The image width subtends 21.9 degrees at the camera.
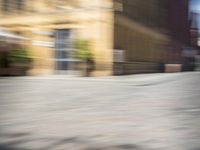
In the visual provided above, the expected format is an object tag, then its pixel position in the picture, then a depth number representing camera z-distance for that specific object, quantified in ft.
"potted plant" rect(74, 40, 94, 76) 72.54
